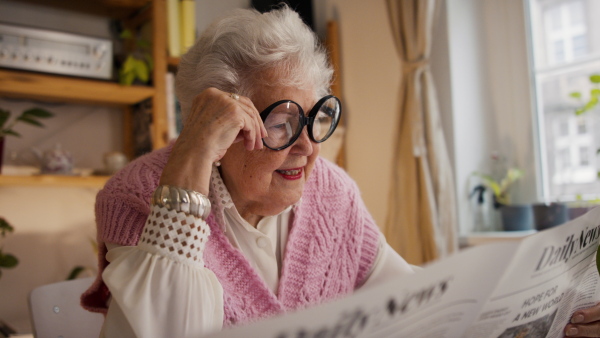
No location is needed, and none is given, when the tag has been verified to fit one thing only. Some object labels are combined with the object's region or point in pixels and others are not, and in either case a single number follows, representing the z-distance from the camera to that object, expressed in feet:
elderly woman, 2.42
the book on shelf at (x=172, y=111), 7.81
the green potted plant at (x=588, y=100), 6.71
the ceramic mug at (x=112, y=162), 7.45
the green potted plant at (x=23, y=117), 6.39
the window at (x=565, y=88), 7.43
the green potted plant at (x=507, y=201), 7.79
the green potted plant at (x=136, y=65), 7.41
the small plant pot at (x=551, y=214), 6.89
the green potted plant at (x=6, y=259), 6.16
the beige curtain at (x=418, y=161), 7.97
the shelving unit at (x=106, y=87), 6.75
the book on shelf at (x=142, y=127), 7.77
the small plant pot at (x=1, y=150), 6.62
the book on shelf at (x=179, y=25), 7.93
